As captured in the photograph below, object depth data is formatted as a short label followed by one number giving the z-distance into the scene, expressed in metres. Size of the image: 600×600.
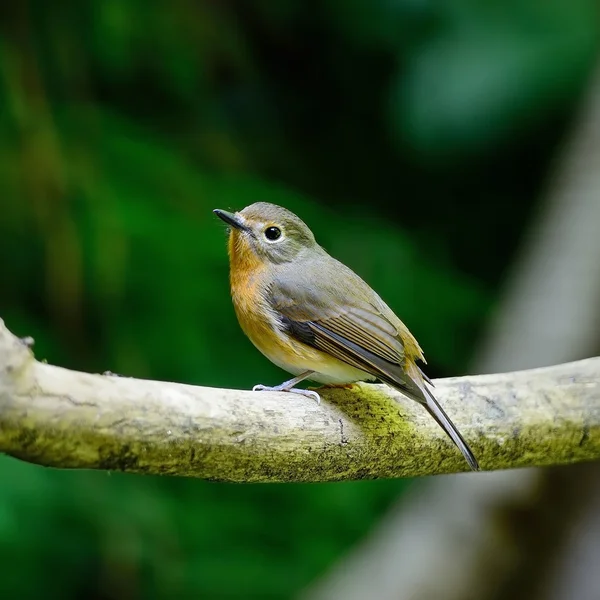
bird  6.54
